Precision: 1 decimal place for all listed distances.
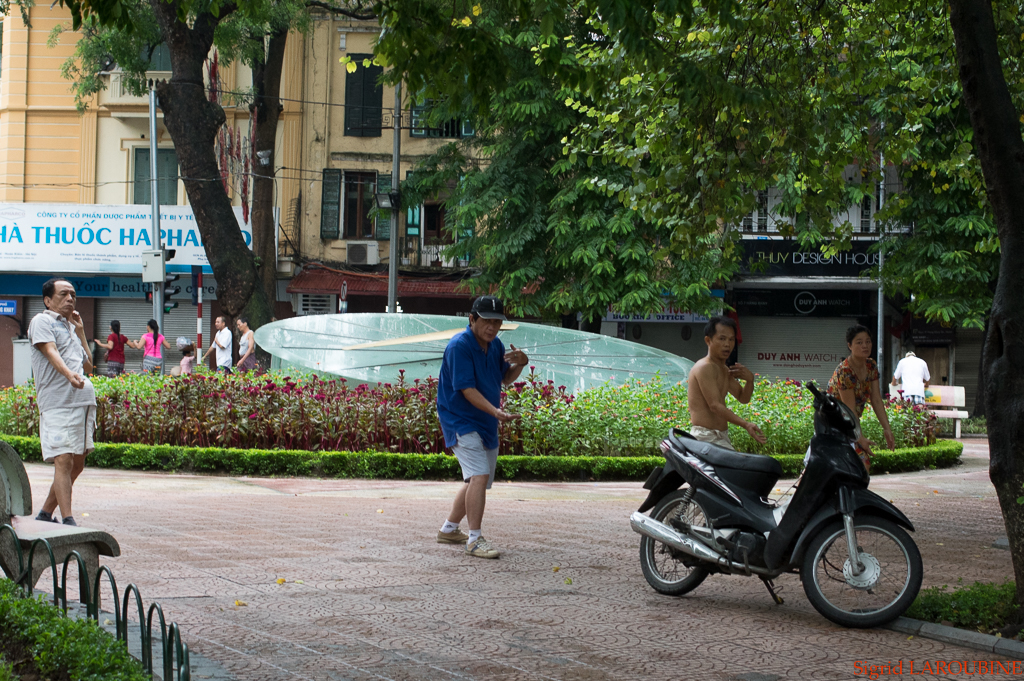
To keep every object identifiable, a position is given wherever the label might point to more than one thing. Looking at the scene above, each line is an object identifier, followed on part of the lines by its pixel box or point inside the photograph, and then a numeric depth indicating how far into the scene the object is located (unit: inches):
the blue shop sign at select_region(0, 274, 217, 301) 1110.4
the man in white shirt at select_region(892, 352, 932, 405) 791.7
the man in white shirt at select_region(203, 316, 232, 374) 715.4
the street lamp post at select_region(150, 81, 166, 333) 1006.2
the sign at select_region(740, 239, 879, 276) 1054.4
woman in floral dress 299.0
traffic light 904.6
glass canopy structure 606.2
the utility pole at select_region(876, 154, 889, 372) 986.2
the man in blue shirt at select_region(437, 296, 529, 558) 272.2
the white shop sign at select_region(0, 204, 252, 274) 1071.6
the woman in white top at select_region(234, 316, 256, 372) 686.5
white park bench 816.9
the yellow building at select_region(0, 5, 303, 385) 1123.9
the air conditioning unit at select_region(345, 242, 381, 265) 1137.4
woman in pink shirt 784.9
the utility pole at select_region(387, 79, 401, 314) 986.1
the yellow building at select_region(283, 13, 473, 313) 1142.3
